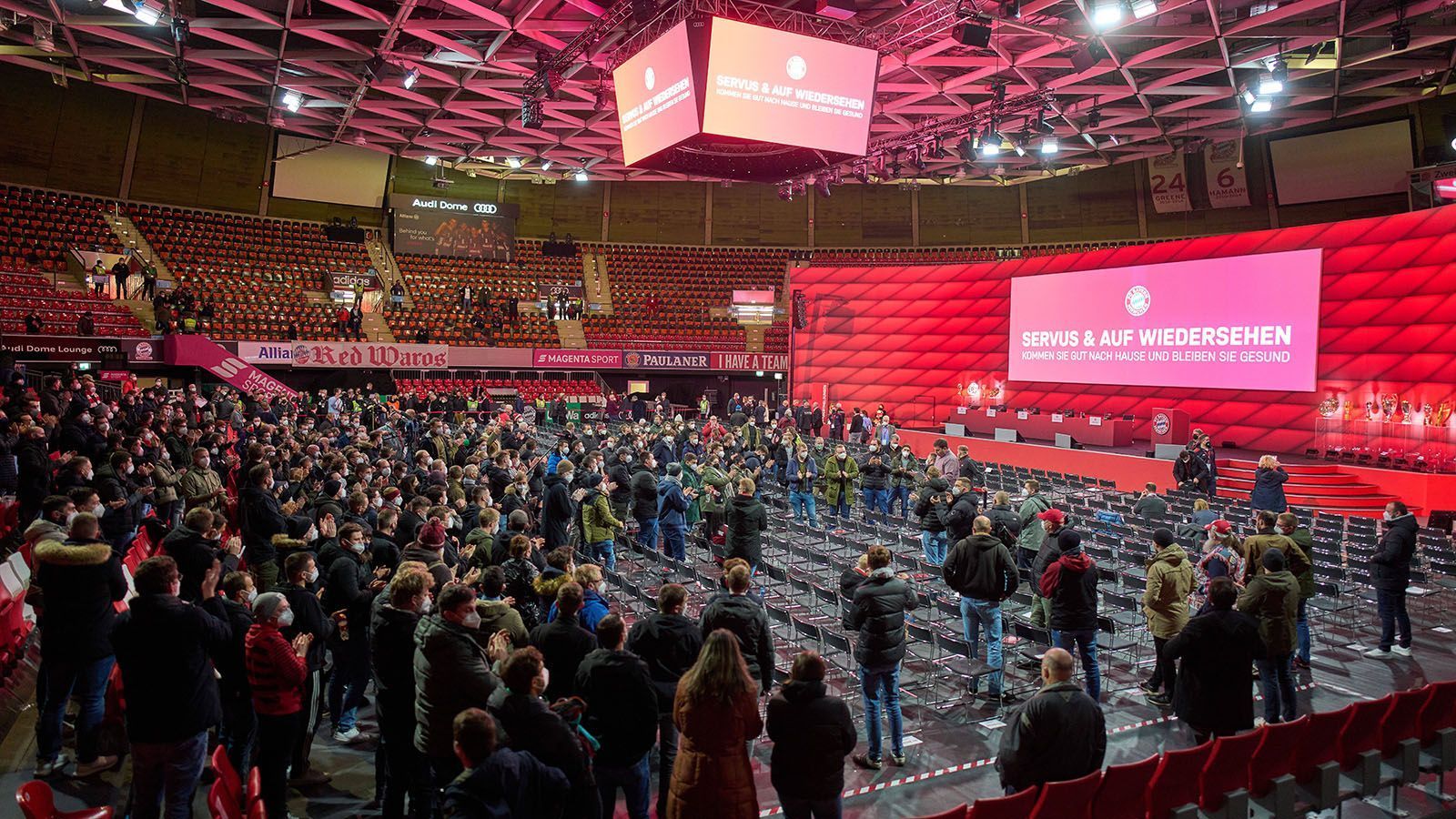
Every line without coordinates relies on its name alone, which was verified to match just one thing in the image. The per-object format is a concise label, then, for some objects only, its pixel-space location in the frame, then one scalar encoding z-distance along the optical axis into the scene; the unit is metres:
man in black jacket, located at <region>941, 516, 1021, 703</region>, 6.45
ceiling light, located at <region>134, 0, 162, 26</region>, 14.73
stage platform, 14.64
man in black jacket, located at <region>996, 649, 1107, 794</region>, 3.98
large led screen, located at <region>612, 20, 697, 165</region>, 14.16
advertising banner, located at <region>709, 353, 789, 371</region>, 31.33
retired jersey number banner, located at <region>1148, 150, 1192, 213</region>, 28.48
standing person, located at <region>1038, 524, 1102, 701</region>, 6.27
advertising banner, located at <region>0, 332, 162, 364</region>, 19.14
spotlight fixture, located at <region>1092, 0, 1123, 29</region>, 15.34
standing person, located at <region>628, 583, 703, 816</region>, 4.53
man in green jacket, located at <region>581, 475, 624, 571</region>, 9.41
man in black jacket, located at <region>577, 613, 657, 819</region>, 4.00
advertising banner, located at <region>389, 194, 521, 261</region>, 32.81
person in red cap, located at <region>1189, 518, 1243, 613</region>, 7.16
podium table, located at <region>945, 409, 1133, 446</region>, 19.28
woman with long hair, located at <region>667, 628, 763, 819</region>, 3.61
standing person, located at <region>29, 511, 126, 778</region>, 4.59
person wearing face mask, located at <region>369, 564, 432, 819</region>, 4.33
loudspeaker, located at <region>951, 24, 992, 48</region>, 14.23
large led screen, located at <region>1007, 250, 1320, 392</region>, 17.12
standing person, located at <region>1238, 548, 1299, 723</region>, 5.94
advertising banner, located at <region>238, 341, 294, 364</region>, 24.39
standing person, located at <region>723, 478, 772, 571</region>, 8.92
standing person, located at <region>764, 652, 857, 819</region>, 3.87
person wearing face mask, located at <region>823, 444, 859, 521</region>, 13.20
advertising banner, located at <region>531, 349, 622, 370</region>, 29.39
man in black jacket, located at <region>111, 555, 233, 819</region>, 3.88
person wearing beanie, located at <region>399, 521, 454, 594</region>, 5.72
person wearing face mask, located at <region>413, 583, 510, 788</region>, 4.05
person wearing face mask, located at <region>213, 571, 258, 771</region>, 4.44
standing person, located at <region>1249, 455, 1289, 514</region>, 12.21
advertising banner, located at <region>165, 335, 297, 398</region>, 21.86
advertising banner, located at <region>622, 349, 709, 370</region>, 30.45
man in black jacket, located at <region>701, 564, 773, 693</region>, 4.82
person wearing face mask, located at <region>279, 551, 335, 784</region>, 4.77
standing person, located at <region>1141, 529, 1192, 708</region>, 6.29
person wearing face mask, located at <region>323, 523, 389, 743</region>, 5.42
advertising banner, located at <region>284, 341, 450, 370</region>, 25.67
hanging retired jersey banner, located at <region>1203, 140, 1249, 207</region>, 27.05
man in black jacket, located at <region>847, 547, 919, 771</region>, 5.39
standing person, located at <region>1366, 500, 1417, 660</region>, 7.65
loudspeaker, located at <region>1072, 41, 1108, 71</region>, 18.09
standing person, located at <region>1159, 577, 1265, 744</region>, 4.92
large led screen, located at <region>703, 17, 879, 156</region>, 13.84
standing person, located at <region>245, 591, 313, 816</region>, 4.26
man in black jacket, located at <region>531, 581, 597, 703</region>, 4.47
